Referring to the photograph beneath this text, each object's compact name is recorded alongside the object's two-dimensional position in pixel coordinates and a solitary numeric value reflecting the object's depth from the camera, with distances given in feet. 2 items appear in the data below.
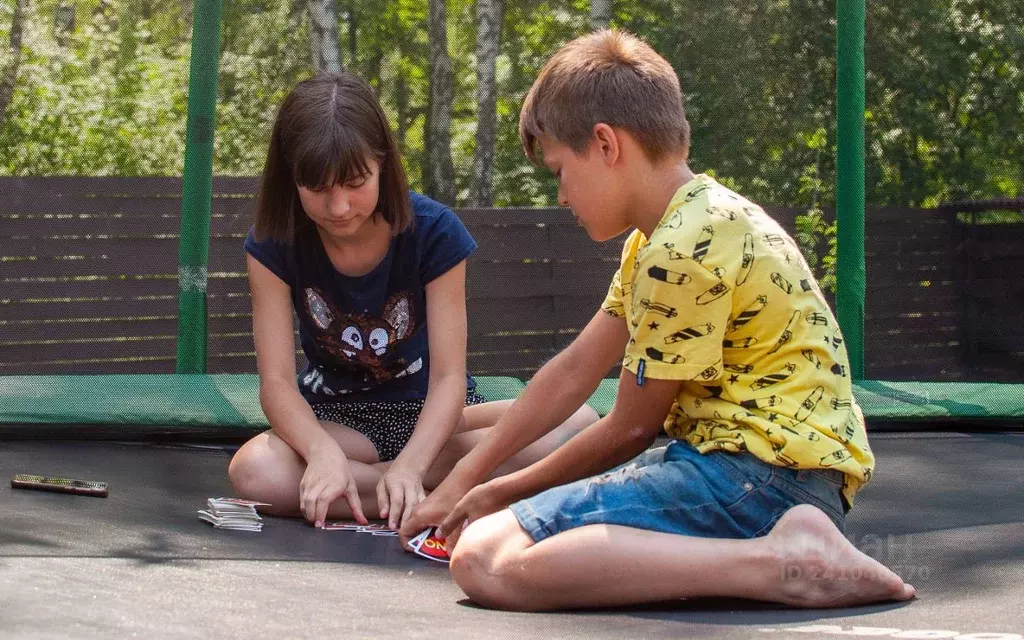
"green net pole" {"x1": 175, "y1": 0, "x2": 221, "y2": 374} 10.46
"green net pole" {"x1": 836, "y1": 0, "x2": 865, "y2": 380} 10.96
